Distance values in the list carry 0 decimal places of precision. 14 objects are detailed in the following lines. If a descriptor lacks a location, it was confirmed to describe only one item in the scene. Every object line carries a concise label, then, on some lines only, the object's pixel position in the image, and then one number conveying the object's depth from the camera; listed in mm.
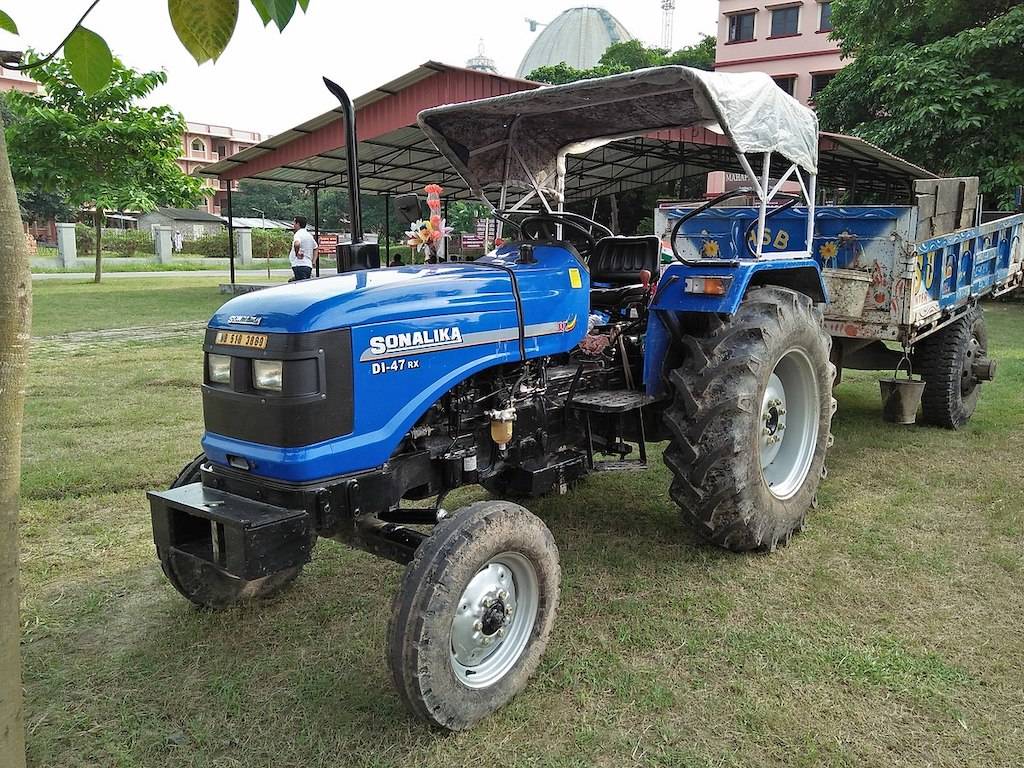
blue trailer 5250
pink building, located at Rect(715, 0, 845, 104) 33156
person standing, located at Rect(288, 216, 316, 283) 12930
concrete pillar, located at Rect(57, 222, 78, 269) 28150
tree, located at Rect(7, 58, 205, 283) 18188
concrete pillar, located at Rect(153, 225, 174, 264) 33562
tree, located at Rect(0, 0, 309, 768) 1439
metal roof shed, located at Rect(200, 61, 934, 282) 10805
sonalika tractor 2559
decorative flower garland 4652
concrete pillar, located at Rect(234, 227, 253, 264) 34969
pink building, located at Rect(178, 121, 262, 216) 66162
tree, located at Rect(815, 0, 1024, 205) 14727
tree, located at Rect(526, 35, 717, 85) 36688
